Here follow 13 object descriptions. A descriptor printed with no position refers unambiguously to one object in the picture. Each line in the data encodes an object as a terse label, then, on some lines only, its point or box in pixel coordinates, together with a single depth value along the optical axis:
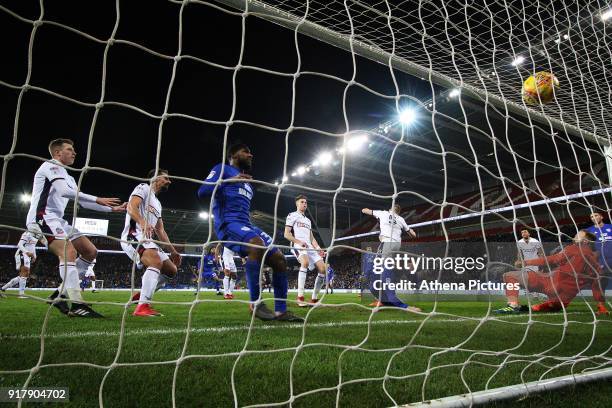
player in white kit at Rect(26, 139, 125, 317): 3.58
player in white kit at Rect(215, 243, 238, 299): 9.01
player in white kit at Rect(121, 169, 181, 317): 4.11
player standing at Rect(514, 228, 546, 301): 6.45
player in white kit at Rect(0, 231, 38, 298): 7.06
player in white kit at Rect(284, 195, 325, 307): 6.30
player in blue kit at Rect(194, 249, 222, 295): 13.86
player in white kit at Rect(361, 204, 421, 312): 5.21
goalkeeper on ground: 4.36
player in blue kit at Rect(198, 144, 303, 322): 3.60
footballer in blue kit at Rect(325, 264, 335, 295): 15.88
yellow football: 3.47
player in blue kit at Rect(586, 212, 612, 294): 5.09
